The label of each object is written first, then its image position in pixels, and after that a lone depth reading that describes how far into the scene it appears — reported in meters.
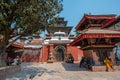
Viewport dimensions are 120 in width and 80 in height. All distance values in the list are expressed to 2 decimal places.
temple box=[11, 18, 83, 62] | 13.94
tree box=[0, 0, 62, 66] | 5.30
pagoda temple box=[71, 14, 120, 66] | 6.33
